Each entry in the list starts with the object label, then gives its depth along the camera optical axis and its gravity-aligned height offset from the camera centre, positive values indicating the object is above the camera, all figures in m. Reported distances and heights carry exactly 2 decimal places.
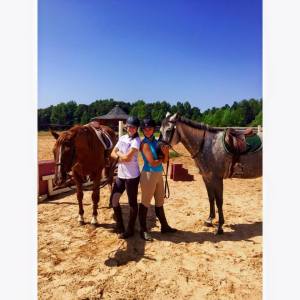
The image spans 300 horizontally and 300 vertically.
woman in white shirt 3.59 -0.29
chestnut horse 3.58 -0.12
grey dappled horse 4.20 -0.11
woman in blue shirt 3.63 -0.37
